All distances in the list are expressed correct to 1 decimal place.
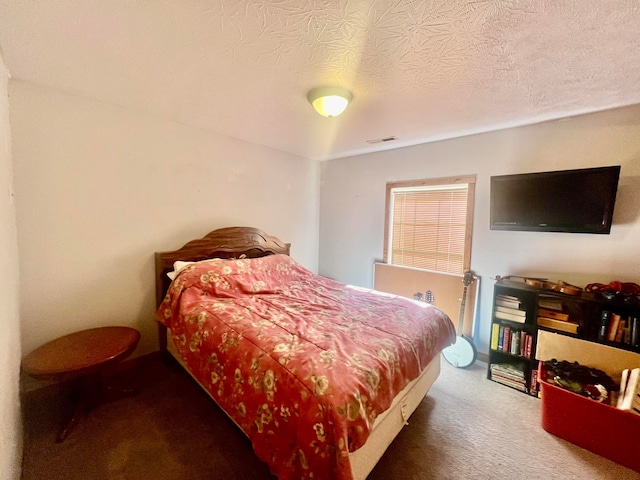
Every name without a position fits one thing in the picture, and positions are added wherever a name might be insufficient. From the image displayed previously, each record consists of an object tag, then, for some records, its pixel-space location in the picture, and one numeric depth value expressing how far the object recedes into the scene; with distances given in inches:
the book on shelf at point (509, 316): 89.6
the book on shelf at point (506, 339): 93.0
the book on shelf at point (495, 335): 94.7
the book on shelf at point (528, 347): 88.5
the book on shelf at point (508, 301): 91.2
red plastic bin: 61.0
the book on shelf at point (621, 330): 74.3
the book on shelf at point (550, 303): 86.7
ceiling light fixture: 72.1
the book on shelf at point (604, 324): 75.4
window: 112.3
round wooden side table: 63.6
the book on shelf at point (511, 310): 89.7
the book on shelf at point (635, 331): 71.6
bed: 45.2
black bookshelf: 74.3
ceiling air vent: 115.5
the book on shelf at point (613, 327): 74.6
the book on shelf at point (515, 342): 91.2
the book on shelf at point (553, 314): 83.8
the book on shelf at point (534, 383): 86.7
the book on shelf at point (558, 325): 81.2
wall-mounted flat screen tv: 78.6
